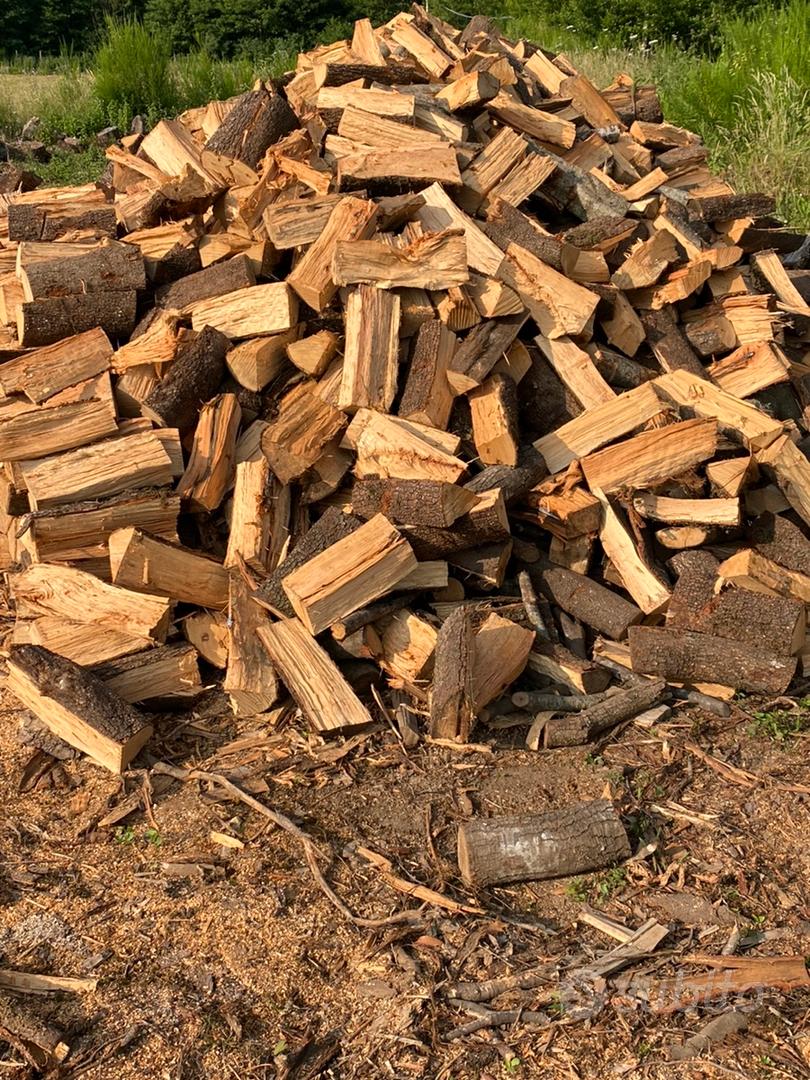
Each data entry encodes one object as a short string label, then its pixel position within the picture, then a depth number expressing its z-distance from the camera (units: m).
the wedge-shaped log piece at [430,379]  4.28
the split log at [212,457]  4.29
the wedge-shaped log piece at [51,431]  4.24
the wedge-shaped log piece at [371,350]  4.32
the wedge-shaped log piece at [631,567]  4.13
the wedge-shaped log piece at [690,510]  4.21
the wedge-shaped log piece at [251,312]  4.48
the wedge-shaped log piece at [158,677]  3.86
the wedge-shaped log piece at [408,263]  4.42
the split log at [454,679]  3.64
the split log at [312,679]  3.69
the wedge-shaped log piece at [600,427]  4.44
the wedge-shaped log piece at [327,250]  4.49
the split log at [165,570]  4.02
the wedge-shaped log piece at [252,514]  4.20
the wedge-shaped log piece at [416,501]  3.87
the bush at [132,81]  10.81
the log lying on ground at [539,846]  3.11
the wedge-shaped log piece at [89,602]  3.99
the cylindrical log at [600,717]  3.70
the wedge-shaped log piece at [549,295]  4.66
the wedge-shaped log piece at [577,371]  4.59
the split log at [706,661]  3.86
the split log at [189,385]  4.37
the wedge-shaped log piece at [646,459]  4.31
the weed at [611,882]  3.10
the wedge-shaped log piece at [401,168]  4.91
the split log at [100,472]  4.11
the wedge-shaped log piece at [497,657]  3.77
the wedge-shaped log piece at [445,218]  4.75
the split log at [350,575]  3.79
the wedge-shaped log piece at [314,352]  4.46
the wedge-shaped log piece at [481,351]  4.32
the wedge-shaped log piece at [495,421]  4.28
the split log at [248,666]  3.85
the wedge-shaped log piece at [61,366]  4.54
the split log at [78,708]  3.57
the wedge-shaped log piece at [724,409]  4.45
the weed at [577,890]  3.09
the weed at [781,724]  3.78
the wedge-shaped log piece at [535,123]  5.70
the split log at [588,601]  4.14
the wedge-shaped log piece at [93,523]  4.06
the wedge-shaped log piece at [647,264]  5.07
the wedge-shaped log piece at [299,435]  4.18
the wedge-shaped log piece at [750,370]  4.89
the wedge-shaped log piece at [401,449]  4.09
